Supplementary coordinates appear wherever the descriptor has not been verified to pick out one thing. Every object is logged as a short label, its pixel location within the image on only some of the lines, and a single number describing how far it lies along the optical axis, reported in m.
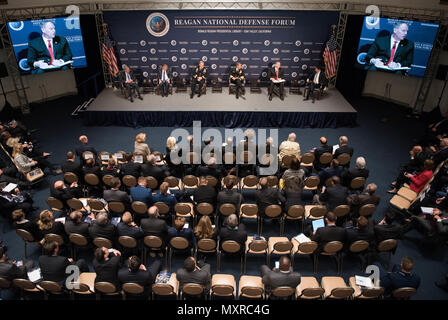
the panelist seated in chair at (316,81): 13.19
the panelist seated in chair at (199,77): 13.66
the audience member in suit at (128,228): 6.27
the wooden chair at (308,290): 5.22
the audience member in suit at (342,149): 8.89
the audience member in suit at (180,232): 5.96
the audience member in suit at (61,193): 7.38
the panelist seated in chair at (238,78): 13.52
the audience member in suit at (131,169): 8.19
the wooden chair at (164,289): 5.38
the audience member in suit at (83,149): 8.94
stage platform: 12.45
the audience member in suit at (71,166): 8.27
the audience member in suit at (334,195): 7.23
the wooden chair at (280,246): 6.17
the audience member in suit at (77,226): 6.36
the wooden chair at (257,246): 6.18
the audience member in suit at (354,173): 8.05
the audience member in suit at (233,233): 6.12
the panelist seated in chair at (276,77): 13.41
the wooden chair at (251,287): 5.29
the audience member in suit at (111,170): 8.04
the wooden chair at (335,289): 5.24
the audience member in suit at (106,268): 5.42
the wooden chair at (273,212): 6.81
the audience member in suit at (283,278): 5.29
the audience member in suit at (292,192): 7.15
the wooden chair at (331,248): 6.05
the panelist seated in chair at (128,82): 13.20
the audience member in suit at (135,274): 5.23
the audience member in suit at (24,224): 6.37
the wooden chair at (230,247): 6.01
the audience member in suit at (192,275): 5.30
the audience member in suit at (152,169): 8.12
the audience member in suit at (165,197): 7.04
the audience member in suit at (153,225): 6.30
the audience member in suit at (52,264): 5.51
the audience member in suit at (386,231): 6.38
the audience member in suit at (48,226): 6.36
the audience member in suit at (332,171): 8.20
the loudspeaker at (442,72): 12.55
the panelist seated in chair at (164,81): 13.56
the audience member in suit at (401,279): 5.24
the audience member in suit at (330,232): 6.22
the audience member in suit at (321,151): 9.10
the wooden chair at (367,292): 5.36
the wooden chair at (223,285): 5.29
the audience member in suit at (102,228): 6.21
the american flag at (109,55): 13.83
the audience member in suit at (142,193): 7.20
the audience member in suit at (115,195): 7.16
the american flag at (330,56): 13.72
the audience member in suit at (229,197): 7.05
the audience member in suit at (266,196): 7.06
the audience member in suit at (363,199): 7.13
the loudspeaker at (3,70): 12.70
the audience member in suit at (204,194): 7.25
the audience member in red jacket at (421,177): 7.64
